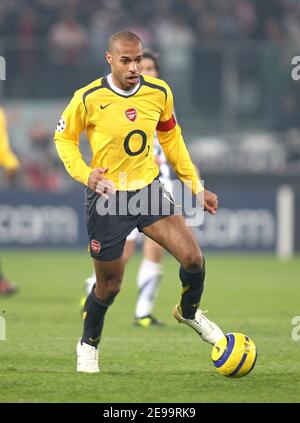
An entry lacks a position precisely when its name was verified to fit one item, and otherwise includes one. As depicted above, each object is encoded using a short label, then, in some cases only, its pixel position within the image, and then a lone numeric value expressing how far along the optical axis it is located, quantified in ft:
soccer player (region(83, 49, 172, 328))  67.36
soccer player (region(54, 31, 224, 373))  48.60
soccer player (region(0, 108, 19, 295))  93.66
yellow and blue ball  47.88
